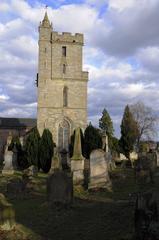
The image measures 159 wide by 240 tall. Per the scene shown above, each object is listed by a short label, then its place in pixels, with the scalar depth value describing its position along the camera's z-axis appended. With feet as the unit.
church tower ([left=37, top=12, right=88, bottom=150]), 105.92
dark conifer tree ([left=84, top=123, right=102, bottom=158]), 81.36
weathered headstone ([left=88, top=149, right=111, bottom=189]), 31.56
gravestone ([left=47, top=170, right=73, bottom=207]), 23.82
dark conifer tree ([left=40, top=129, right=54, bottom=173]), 69.00
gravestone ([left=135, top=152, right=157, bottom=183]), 33.89
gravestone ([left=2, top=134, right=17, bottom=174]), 57.47
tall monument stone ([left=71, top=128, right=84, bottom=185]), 38.24
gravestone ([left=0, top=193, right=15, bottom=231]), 17.02
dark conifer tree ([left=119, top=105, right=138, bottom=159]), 104.52
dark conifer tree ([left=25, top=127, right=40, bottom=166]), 71.44
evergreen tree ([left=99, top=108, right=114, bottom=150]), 137.22
